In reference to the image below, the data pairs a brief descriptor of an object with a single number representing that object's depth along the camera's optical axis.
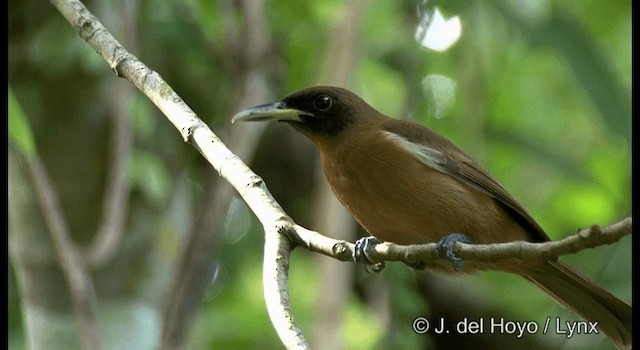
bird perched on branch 8.07
